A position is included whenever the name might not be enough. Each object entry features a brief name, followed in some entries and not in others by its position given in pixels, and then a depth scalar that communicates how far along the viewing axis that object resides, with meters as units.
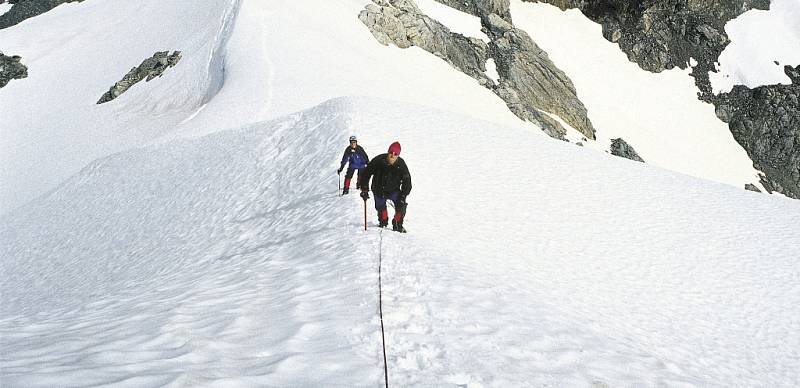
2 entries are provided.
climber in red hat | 8.78
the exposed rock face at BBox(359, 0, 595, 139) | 46.78
